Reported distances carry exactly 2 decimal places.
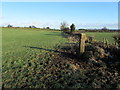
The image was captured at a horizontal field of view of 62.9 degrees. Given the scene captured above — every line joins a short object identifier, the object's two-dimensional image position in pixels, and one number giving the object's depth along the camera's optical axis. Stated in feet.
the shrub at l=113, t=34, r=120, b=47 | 28.47
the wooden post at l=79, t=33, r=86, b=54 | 22.81
